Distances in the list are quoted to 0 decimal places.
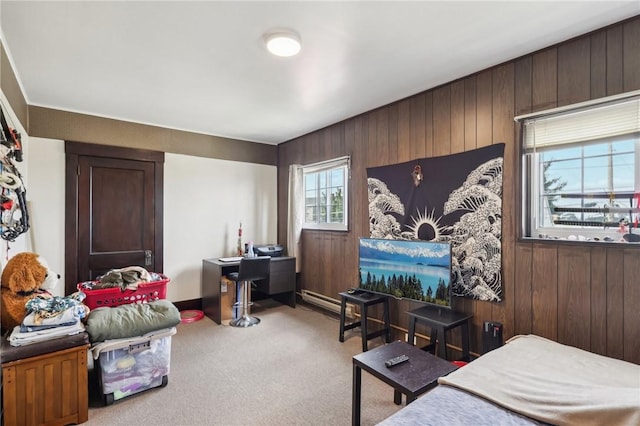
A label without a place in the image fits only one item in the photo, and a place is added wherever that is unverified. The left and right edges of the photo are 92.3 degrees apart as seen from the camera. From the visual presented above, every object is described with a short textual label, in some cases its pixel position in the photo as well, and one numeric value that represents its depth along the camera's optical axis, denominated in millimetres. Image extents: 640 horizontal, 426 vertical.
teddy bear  1988
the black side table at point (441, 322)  2410
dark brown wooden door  3531
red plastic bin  2873
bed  1246
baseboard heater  3791
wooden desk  3902
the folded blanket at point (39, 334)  1833
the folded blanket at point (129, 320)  2146
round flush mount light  2031
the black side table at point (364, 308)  3025
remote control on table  1814
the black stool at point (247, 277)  3697
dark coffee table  1633
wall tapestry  2480
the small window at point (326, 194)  4023
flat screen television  2623
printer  4457
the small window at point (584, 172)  1951
